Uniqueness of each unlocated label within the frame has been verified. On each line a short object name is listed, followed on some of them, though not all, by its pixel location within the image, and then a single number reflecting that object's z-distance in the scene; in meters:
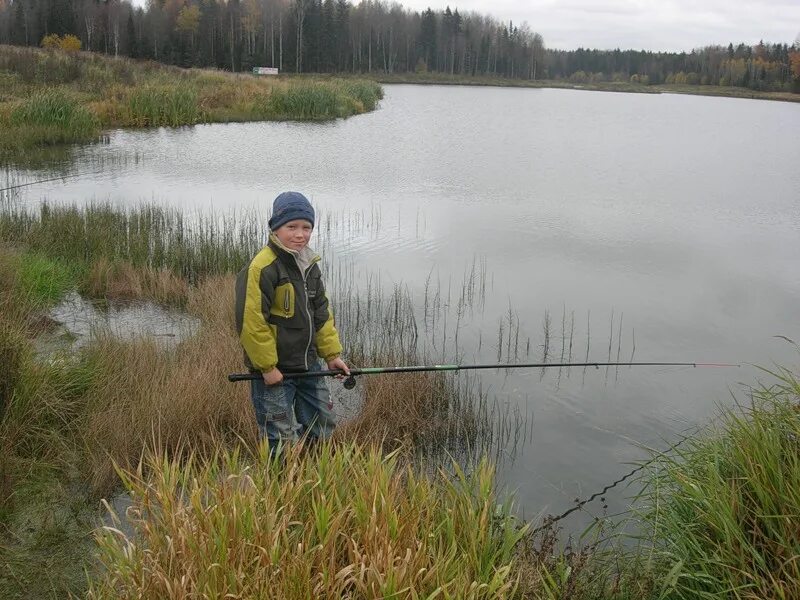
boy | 3.55
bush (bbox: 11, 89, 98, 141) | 19.58
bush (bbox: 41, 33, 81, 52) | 55.78
